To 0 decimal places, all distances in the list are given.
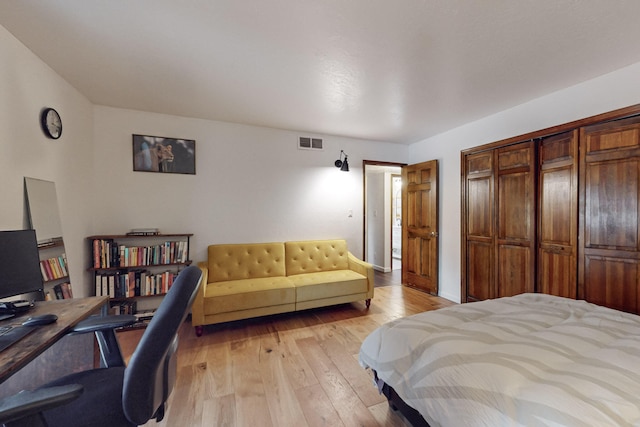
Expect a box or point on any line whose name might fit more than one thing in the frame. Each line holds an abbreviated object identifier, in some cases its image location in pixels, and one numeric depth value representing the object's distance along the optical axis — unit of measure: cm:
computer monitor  130
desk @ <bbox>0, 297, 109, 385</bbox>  91
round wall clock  204
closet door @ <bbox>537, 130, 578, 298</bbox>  239
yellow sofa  269
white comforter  89
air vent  378
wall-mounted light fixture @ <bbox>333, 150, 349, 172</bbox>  387
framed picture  301
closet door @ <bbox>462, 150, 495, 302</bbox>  316
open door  392
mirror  189
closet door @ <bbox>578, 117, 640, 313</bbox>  205
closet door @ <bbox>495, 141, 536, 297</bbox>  274
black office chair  74
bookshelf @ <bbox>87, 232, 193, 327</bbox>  270
